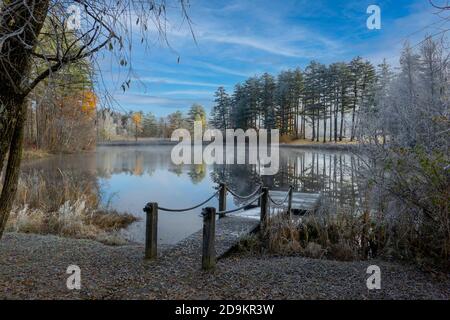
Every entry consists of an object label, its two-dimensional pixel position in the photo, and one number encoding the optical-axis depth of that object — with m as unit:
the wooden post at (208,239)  4.14
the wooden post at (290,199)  8.20
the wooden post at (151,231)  4.48
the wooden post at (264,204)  6.75
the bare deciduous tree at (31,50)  3.00
